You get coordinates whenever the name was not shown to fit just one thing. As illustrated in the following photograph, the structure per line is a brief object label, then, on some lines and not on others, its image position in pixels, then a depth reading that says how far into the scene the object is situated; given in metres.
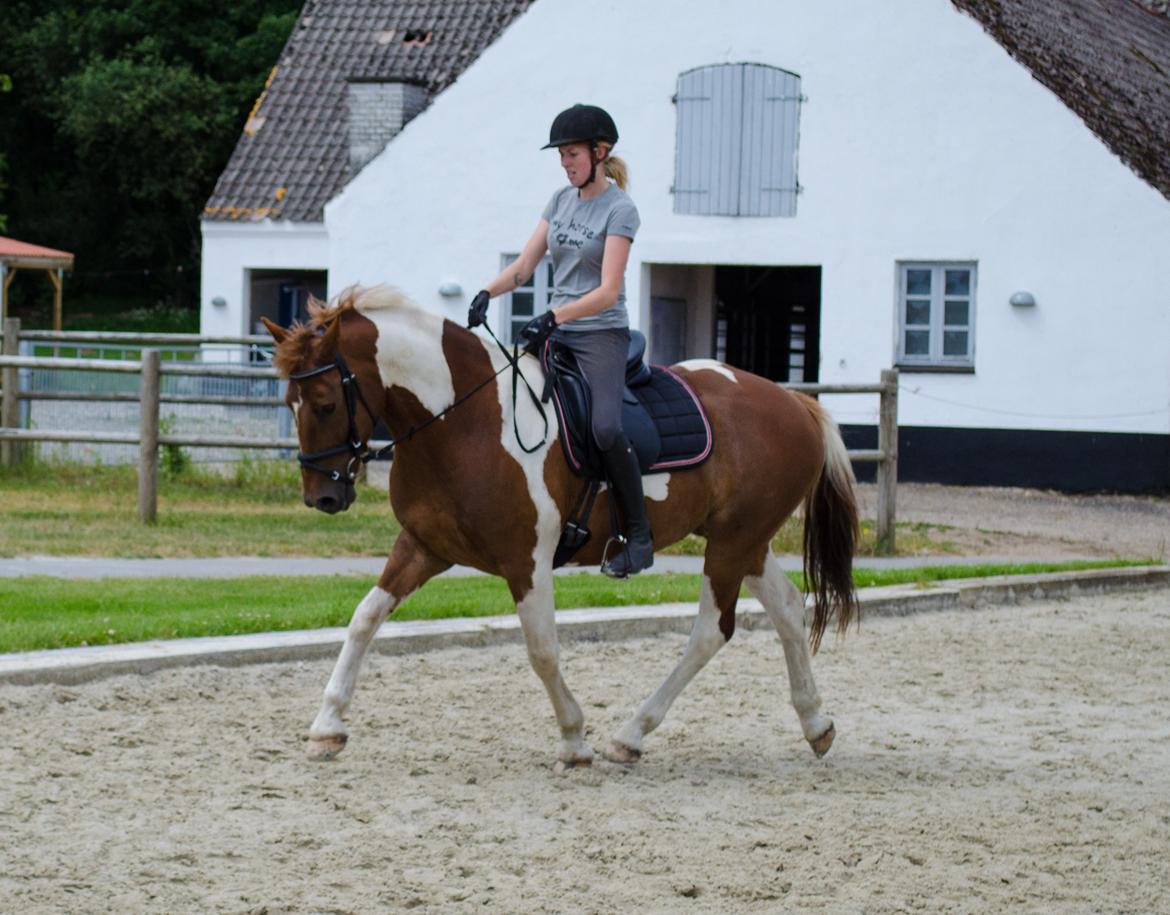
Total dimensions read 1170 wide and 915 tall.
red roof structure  39.19
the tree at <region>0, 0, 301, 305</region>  54.16
